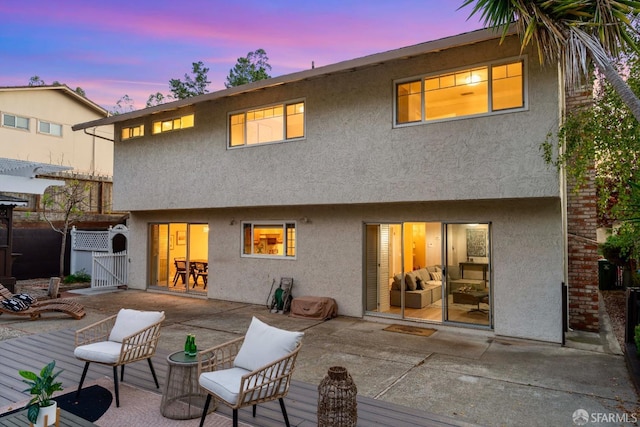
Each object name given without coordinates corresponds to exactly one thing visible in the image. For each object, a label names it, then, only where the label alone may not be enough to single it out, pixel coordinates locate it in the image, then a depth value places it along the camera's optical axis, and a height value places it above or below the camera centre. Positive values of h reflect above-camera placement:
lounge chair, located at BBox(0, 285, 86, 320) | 9.44 -1.98
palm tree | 5.73 +2.97
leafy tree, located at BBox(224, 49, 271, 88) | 26.50 +10.33
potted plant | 3.44 -1.54
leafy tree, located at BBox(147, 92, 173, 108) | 33.09 +10.43
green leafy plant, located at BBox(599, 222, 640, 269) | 5.96 -0.16
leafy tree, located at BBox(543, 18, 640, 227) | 6.01 +1.33
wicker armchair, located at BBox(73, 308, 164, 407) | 5.00 -1.56
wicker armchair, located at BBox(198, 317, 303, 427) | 3.89 -1.54
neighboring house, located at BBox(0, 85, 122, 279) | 16.39 +4.30
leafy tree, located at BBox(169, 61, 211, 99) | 28.81 +10.12
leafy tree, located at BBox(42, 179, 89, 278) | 15.73 +0.83
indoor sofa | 10.16 -1.60
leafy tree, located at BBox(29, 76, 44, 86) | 38.72 +13.91
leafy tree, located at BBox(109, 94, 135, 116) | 42.34 +12.79
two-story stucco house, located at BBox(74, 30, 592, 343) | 7.81 +0.96
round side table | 4.60 -1.90
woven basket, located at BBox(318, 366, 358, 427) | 3.83 -1.68
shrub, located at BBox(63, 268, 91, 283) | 15.52 -2.05
